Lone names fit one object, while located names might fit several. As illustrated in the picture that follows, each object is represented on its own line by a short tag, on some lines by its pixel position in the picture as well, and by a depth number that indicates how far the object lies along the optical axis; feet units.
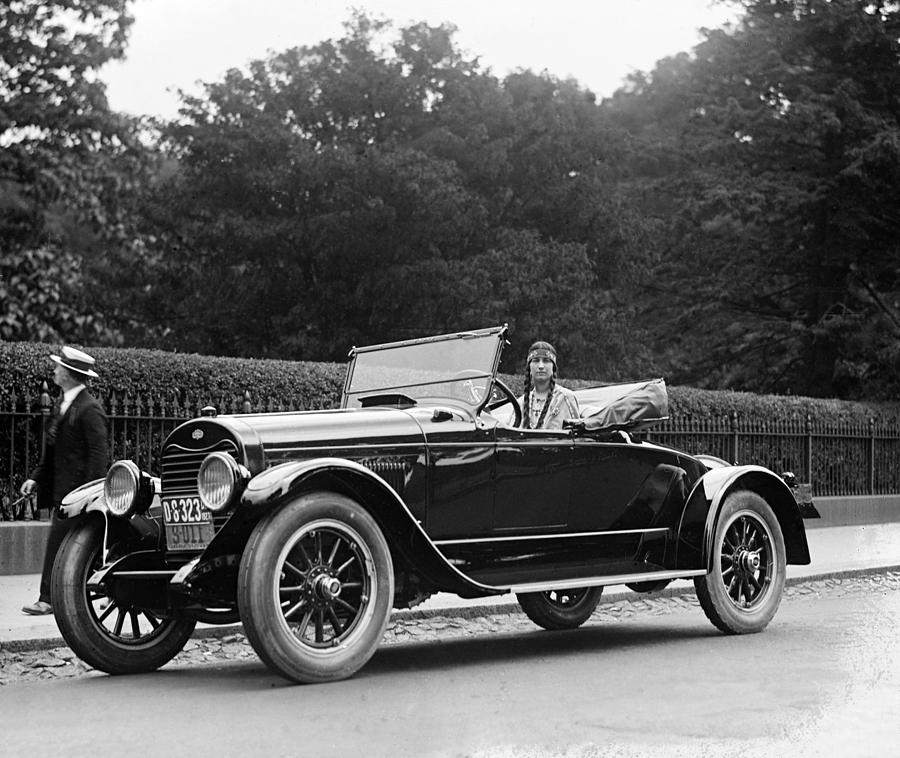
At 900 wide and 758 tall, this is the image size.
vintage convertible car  22.93
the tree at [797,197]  92.22
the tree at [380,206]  96.27
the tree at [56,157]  77.56
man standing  32.17
